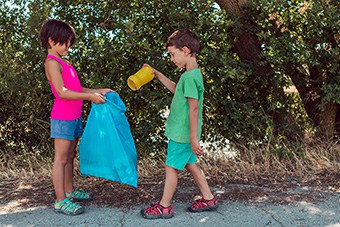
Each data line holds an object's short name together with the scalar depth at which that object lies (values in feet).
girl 12.50
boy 12.18
